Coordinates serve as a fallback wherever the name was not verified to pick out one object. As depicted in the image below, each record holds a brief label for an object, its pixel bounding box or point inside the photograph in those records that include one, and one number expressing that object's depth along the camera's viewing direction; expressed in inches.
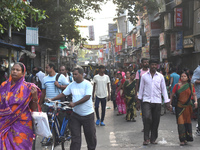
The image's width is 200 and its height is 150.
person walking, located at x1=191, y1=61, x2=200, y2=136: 298.8
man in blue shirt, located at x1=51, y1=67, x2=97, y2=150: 208.4
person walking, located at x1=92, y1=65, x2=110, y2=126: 374.6
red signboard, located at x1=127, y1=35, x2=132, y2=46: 1813.2
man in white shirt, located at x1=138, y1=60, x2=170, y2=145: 264.8
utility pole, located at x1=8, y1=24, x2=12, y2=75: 573.9
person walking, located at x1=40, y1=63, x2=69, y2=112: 273.6
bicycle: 217.2
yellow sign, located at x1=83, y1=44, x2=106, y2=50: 2156.7
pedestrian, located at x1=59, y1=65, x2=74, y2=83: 346.6
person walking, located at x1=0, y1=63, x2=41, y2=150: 159.6
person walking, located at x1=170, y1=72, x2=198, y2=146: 269.4
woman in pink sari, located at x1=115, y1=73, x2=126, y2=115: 462.9
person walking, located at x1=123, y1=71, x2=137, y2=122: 403.9
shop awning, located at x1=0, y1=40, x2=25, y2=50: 492.6
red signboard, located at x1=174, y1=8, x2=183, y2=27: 821.2
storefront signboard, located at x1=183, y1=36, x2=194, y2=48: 746.2
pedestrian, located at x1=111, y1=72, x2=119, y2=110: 526.0
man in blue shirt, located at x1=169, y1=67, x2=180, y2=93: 432.5
